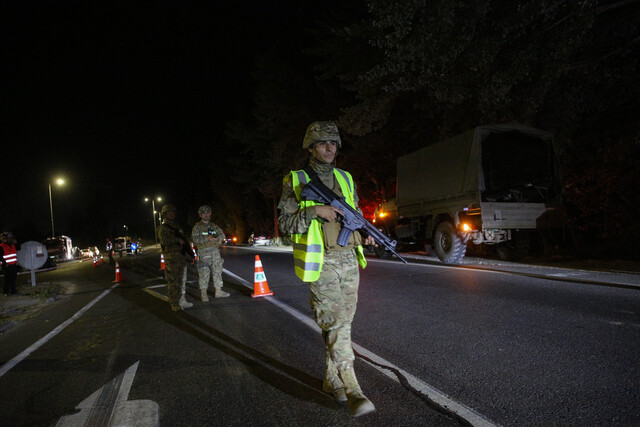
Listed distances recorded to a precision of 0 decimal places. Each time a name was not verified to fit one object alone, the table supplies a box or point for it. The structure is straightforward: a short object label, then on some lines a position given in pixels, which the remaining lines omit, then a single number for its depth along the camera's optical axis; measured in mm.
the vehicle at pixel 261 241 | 40062
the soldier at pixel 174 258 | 7219
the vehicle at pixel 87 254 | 40309
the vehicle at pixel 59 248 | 30688
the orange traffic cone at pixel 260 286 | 7875
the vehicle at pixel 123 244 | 33347
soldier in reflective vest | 2922
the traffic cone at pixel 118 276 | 12930
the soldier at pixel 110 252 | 23183
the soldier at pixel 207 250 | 7941
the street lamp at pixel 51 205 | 32428
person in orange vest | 11086
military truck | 10281
